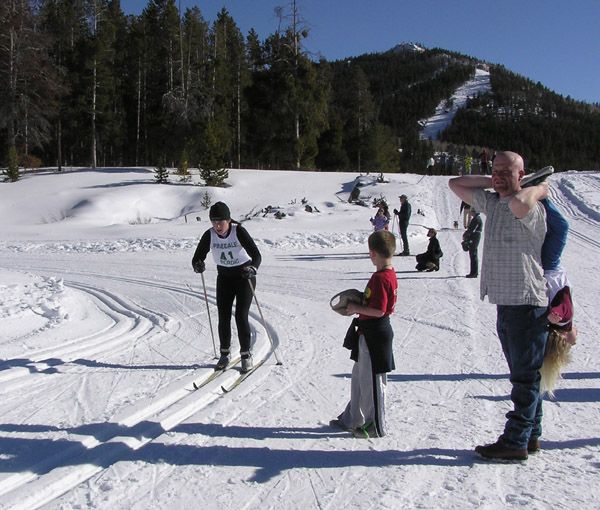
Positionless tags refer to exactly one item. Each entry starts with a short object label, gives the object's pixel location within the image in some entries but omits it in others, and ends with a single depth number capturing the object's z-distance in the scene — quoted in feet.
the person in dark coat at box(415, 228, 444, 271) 41.01
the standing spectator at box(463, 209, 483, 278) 36.96
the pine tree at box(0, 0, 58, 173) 112.88
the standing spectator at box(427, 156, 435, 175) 125.08
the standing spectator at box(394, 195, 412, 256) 49.37
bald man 11.25
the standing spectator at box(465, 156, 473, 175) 128.59
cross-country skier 18.98
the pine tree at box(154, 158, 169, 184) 101.88
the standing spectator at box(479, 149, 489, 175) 92.63
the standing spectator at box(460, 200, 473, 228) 64.54
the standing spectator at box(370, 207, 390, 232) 48.08
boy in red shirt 12.92
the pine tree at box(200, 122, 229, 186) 97.55
